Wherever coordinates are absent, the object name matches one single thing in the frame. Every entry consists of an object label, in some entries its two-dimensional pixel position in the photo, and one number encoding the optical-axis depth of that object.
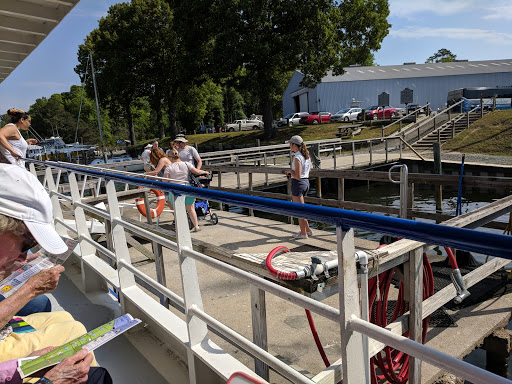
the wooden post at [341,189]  8.70
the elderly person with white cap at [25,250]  1.70
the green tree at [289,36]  27.56
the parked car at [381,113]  32.28
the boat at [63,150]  31.00
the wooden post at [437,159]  15.37
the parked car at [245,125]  45.06
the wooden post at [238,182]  13.01
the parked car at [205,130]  48.59
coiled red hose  2.82
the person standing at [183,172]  7.32
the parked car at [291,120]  37.47
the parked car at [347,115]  34.25
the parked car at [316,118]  35.94
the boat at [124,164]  14.13
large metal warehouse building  42.19
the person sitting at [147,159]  11.32
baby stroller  7.99
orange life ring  7.20
